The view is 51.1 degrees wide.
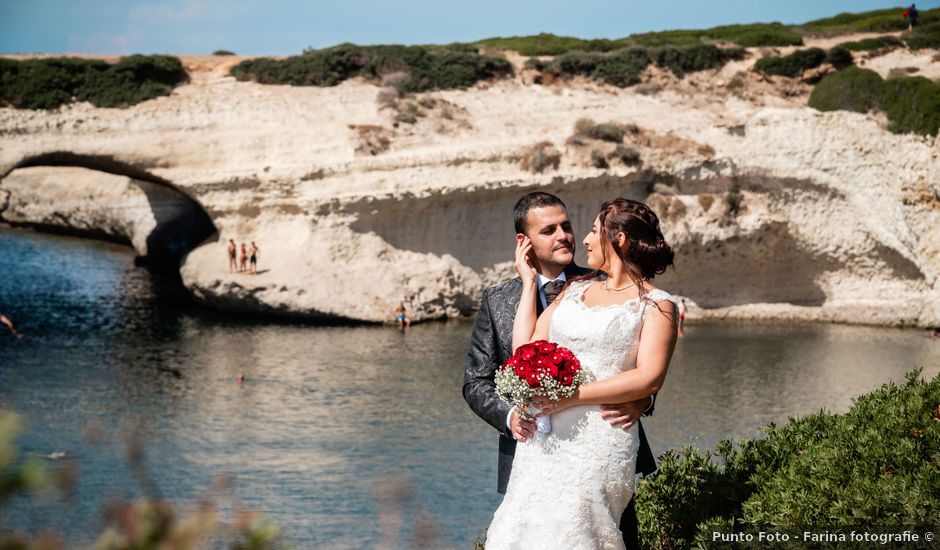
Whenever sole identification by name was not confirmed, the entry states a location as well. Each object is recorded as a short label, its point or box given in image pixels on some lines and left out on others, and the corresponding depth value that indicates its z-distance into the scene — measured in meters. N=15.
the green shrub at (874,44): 36.44
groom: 5.36
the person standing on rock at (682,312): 27.75
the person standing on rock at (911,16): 42.84
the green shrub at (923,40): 36.03
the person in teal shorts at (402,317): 27.59
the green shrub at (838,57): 36.00
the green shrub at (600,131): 29.69
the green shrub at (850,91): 30.59
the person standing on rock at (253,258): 28.80
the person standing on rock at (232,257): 28.81
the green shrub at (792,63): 35.84
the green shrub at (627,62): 35.91
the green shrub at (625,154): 29.23
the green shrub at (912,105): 28.73
